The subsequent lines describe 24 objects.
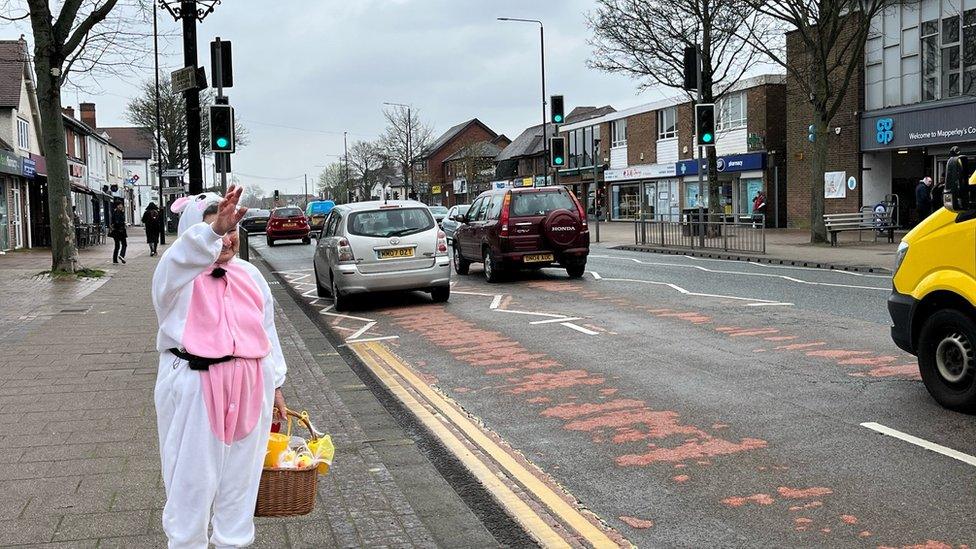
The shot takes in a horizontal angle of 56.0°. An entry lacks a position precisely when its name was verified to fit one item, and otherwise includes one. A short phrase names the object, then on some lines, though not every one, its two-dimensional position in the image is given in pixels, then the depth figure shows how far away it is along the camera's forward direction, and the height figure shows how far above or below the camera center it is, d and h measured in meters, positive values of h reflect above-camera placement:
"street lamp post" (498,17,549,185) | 41.84 +7.96
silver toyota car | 13.83 -0.44
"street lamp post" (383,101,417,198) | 79.31 +6.04
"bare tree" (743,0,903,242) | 25.06 +4.64
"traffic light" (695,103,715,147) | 24.75 +2.47
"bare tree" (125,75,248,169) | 64.81 +8.16
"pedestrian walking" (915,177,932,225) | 26.42 +0.39
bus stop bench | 25.52 -0.34
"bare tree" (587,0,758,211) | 30.95 +6.21
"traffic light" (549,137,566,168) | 30.86 +2.25
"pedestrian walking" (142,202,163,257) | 30.86 +0.12
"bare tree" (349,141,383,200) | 97.27 +6.85
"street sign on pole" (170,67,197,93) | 10.94 +1.79
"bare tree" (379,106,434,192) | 80.06 +7.62
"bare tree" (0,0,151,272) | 18.81 +3.13
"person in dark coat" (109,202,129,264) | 26.14 +0.12
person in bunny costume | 3.29 -0.56
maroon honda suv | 17.16 -0.24
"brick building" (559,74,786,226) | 43.06 +3.40
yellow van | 6.30 -0.63
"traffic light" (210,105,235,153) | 13.48 +1.45
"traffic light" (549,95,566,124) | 28.38 +3.44
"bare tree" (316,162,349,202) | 110.84 +5.97
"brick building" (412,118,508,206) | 105.56 +8.50
